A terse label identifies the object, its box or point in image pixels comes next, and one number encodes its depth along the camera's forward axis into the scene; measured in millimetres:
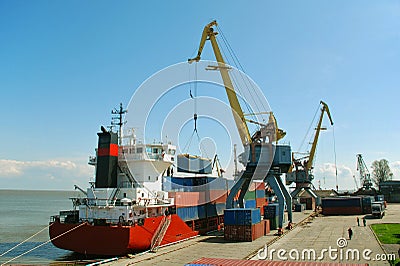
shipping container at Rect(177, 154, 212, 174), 41562
